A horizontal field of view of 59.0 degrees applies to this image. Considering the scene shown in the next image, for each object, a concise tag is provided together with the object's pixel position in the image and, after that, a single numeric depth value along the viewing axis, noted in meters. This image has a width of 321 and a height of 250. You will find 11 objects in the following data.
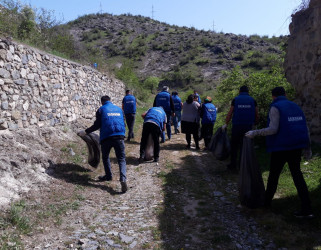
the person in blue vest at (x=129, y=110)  9.44
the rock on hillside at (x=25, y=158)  4.27
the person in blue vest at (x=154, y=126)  6.87
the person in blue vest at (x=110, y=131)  5.45
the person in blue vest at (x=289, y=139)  3.83
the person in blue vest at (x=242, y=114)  5.80
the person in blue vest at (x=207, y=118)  8.45
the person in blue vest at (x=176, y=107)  10.88
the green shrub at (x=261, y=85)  7.71
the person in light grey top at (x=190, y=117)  8.45
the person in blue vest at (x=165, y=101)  8.97
